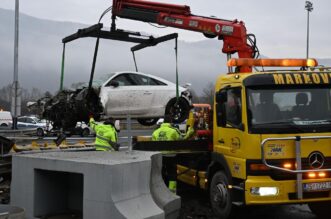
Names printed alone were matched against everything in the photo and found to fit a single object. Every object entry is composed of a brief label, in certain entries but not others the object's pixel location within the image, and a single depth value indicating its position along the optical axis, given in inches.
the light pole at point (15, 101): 754.8
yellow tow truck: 270.5
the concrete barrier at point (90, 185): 208.7
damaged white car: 459.2
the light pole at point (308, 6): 1513.3
